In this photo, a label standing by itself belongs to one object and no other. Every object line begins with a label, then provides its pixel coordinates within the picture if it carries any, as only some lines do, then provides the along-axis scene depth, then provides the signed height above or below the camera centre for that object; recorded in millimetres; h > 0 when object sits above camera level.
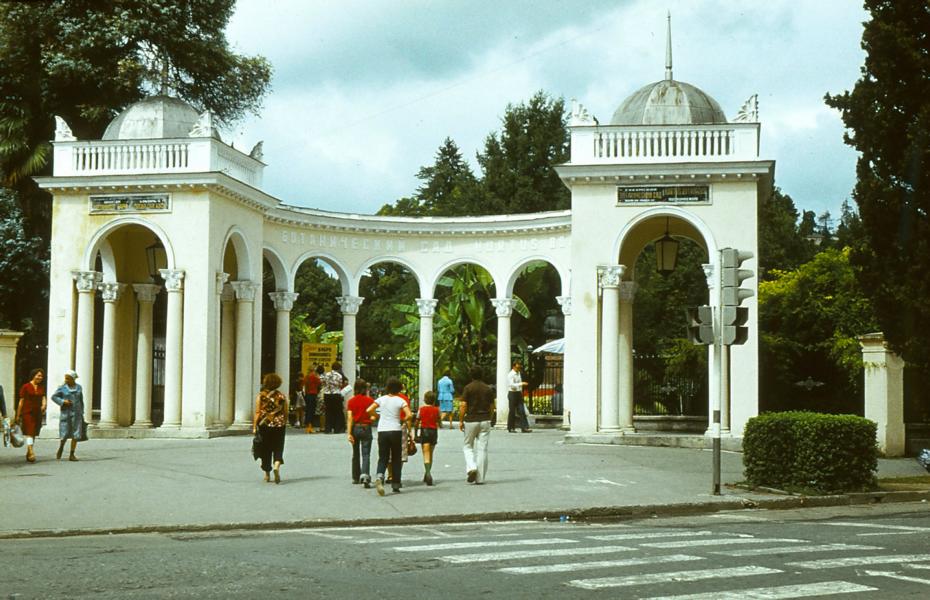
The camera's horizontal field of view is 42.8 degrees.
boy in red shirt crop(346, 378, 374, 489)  17870 -809
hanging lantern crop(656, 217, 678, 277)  27875 +2841
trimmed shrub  17375 -1147
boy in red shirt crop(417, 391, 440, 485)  18359 -847
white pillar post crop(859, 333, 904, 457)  25500 -395
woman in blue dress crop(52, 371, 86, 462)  21766 -725
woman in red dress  21641 -667
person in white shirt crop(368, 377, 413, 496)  17438 -803
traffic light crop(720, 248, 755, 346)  17484 +1080
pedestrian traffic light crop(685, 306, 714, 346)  17656 +705
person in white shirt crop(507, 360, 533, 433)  31652 -714
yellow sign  35000 +535
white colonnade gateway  27062 +3311
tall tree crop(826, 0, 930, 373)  20391 +3672
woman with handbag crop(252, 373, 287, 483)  18391 -743
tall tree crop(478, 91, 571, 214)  55688 +10278
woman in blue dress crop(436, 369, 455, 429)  33844 -586
